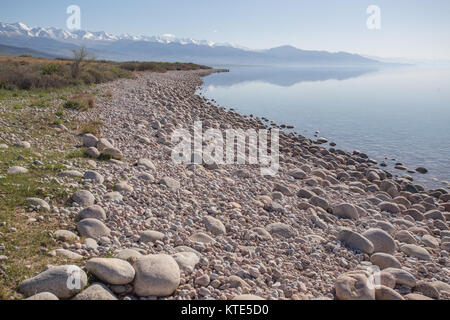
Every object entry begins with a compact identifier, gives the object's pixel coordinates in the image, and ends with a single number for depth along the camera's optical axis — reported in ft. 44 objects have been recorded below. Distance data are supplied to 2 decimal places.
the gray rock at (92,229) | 15.81
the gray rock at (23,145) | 25.69
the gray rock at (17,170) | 20.47
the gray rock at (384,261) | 18.02
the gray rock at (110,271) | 12.34
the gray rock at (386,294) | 14.11
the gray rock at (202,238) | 17.26
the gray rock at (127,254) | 14.03
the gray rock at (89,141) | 29.45
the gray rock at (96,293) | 11.34
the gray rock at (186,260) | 14.32
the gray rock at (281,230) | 19.83
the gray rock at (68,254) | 13.69
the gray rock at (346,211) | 25.35
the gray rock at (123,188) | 21.31
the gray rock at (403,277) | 15.97
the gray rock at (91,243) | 14.76
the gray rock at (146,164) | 27.02
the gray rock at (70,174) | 21.22
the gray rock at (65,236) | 14.93
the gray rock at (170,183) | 23.84
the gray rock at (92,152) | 26.53
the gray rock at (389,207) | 29.53
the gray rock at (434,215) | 29.35
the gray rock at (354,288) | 13.79
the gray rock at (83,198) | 18.50
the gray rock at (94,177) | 21.70
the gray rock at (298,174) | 34.60
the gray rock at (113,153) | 27.14
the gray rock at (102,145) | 28.83
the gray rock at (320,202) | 26.45
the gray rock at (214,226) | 18.81
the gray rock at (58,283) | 11.32
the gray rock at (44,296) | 10.72
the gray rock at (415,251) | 20.26
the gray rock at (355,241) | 19.47
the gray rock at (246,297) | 12.48
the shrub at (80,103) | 43.84
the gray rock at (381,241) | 20.12
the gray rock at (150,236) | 16.39
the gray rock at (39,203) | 17.01
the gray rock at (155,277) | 12.47
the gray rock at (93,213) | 17.17
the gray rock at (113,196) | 19.83
